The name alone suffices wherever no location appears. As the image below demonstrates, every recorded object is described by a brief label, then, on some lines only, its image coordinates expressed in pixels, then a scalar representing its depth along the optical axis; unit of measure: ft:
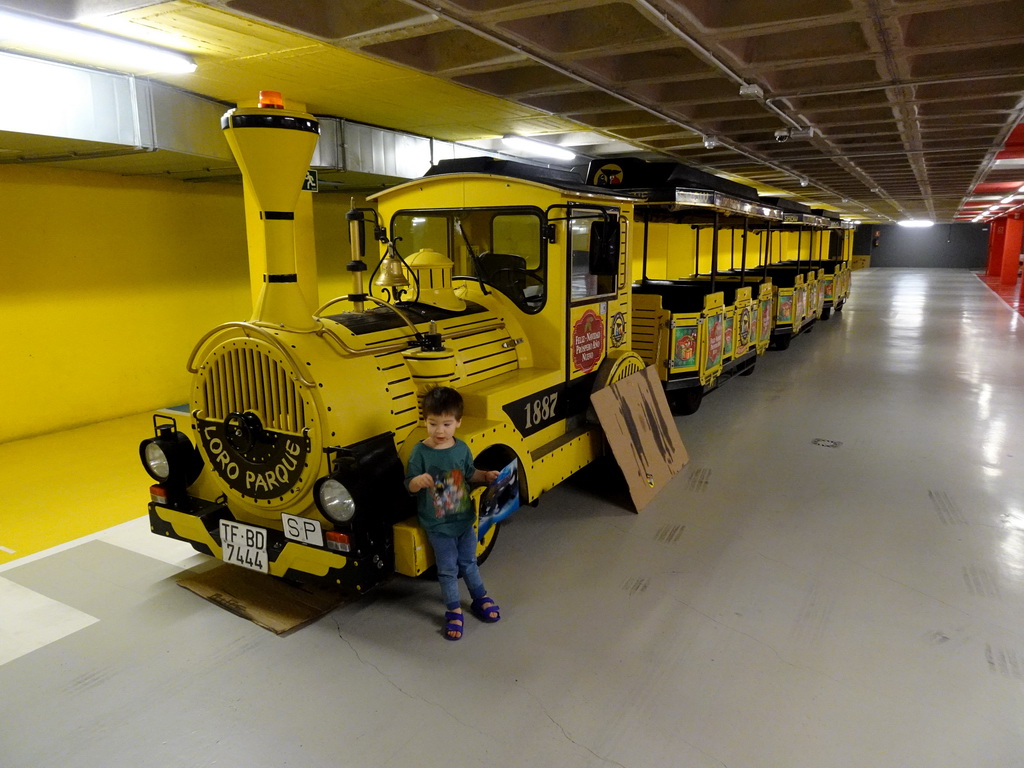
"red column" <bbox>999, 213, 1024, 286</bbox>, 90.33
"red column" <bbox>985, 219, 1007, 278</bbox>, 109.91
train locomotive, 10.96
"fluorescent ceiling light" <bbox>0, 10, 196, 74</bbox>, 14.24
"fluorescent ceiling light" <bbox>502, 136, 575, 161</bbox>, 31.07
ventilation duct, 16.60
